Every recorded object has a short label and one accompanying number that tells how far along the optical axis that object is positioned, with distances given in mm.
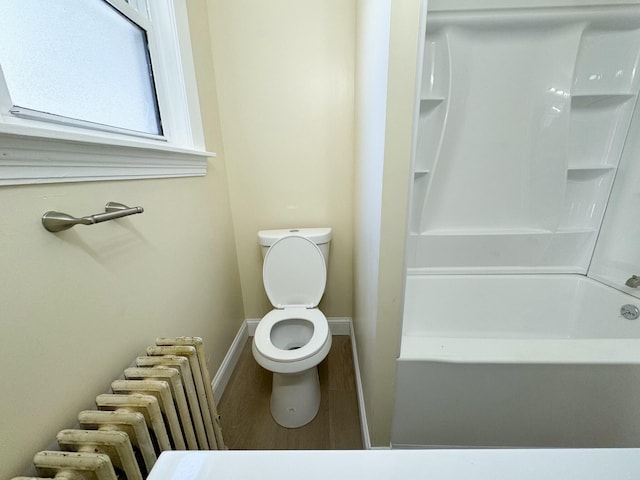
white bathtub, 844
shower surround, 875
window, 511
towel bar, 512
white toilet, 1150
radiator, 460
